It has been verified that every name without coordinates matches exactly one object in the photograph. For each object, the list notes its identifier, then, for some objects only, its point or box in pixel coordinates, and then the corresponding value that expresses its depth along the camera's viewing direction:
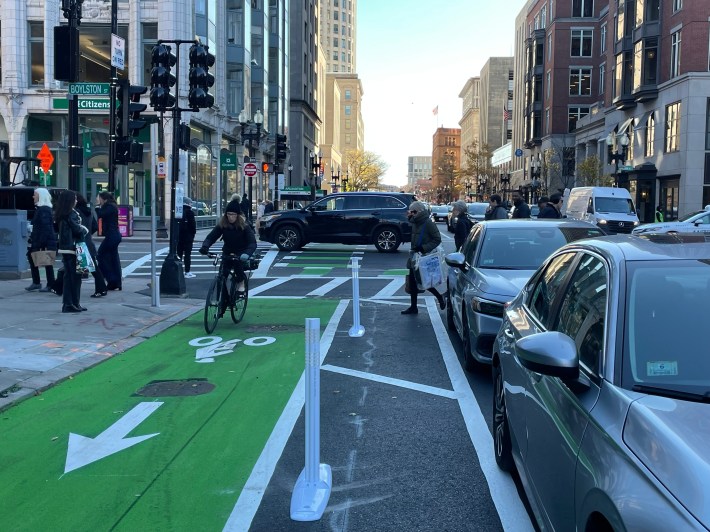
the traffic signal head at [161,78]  13.32
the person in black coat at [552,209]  18.06
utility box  15.65
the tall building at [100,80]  37.31
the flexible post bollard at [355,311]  10.30
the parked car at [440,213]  56.84
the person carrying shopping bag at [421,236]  11.55
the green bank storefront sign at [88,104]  14.43
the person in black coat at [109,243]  13.93
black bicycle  10.60
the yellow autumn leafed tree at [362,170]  124.56
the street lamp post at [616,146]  40.38
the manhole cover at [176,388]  7.21
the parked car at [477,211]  41.22
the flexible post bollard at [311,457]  4.27
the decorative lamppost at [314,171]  59.08
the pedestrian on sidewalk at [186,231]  17.05
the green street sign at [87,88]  13.67
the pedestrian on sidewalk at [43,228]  13.85
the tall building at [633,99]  41.28
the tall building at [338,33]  163.62
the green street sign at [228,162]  39.50
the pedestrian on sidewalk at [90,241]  13.43
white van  30.67
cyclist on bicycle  11.09
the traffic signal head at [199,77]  13.70
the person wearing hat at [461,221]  16.05
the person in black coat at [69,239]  11.49
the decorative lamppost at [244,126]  35.59
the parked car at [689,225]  22.17
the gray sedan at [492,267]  7.50
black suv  24.58
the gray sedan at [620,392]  2.28
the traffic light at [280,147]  37.03
